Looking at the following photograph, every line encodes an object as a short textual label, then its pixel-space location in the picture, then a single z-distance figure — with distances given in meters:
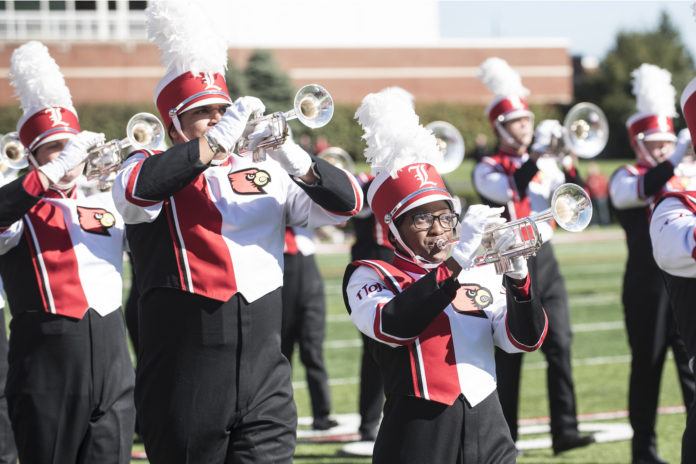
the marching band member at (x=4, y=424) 10.78
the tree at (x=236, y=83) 78.94
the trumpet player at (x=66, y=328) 8.91
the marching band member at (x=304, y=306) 15.52
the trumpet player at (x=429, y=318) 6.65
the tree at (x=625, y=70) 97.19
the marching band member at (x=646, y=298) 12.23
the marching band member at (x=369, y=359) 13.95
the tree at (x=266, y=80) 83.06
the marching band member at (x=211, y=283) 7.33
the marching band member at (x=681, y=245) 7.71
